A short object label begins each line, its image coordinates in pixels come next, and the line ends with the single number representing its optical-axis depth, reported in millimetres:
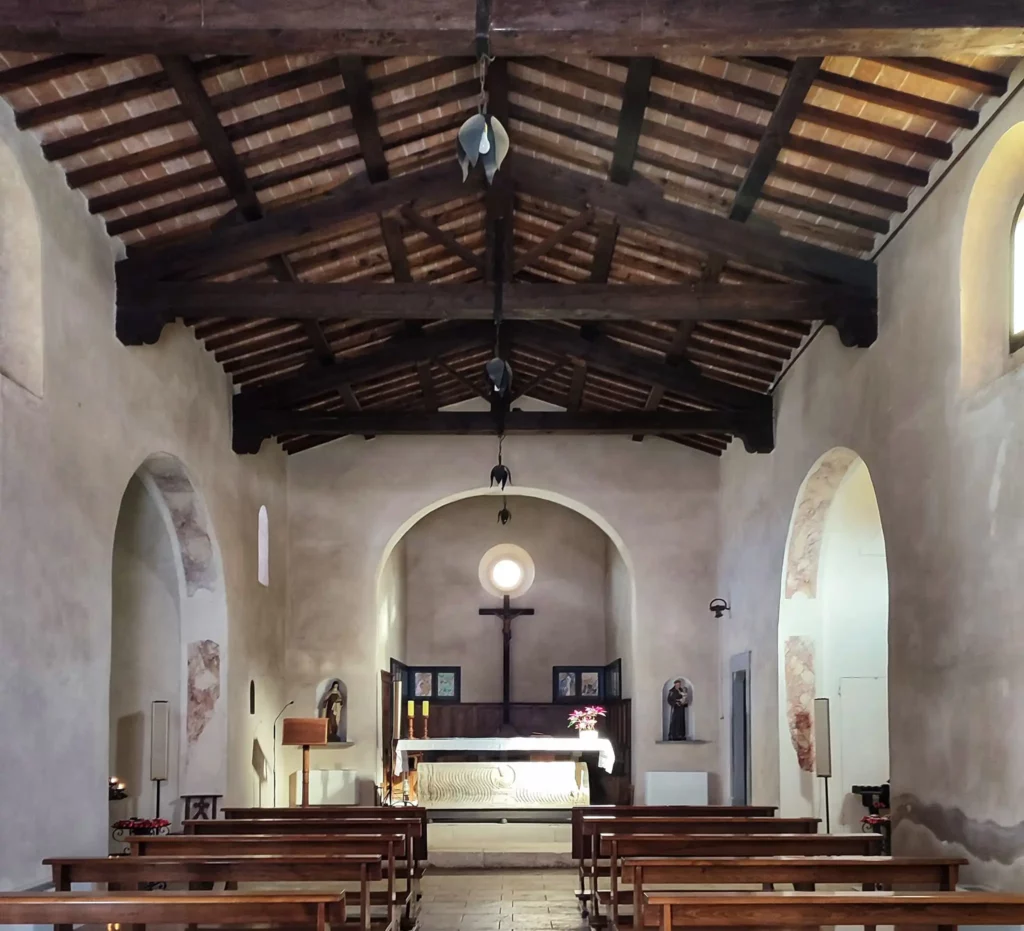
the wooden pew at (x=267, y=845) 7270
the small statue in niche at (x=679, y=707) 14492
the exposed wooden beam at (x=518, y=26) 4949
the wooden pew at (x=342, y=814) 9461
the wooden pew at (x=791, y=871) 5789
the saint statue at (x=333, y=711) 14367
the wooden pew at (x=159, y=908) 5070
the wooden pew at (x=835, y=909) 4926
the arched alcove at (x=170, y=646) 11172
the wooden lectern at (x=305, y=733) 12586
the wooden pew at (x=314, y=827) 8633
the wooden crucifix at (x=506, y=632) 19266
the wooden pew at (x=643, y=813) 9305
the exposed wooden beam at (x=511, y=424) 12258
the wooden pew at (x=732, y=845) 7199
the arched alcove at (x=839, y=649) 11281
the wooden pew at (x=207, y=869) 5984
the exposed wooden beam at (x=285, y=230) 8594
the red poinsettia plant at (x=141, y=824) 9344
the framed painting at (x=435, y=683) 19562
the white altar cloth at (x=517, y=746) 14625
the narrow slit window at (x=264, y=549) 13414
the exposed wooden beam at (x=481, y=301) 8586
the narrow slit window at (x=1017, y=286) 6555
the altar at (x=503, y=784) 14156
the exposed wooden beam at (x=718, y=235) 8570
